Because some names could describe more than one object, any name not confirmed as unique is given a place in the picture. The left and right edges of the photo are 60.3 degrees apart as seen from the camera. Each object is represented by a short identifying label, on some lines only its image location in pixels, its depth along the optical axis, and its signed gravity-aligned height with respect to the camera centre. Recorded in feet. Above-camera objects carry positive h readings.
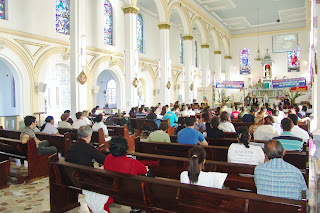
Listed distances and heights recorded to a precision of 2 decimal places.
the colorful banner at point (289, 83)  54.38 +3.83
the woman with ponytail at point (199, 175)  8.16 -2.24
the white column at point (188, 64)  57.47 +8.09
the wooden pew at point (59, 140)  18.47 -2.43
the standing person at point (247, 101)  68.03 +0.25
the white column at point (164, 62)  49.24 +7.35
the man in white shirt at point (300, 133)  17.10 -1.97
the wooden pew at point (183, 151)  12.48 -2.62
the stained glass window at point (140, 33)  58.90 +15.17
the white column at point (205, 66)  67.51 +9.00
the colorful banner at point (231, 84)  62.80 +4.13
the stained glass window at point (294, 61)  81.46 +12.05
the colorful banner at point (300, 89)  64.28 +2.89
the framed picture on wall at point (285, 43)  80.69 +17.63
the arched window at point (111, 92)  56.60 +2.47
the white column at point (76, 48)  32.96 +6.75
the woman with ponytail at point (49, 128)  20.83 -1.77
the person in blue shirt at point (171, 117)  30.01 -1.53
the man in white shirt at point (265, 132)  17.72 -1.97
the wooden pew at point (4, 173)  15.10 -3.76
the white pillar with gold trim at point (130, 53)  40.55 +7.50
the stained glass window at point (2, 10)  33.68 +11.71
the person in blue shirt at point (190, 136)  15.88 -1.93
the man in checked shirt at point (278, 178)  7.96 -2.25
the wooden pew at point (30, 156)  16.51 -3.16
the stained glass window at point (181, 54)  76.72 +13.60
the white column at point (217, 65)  75.72 +10.35
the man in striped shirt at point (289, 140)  14.01 -1.97
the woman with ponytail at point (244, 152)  11.35 -2.08
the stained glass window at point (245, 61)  88.70 +13.30
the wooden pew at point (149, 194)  7.28 -2.84
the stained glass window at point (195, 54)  84.99 +15.02
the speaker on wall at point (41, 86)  37.40 +2.54
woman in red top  10.22 -2.18
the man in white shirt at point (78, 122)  24.18 -1.57
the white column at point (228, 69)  86.58 +10.55
